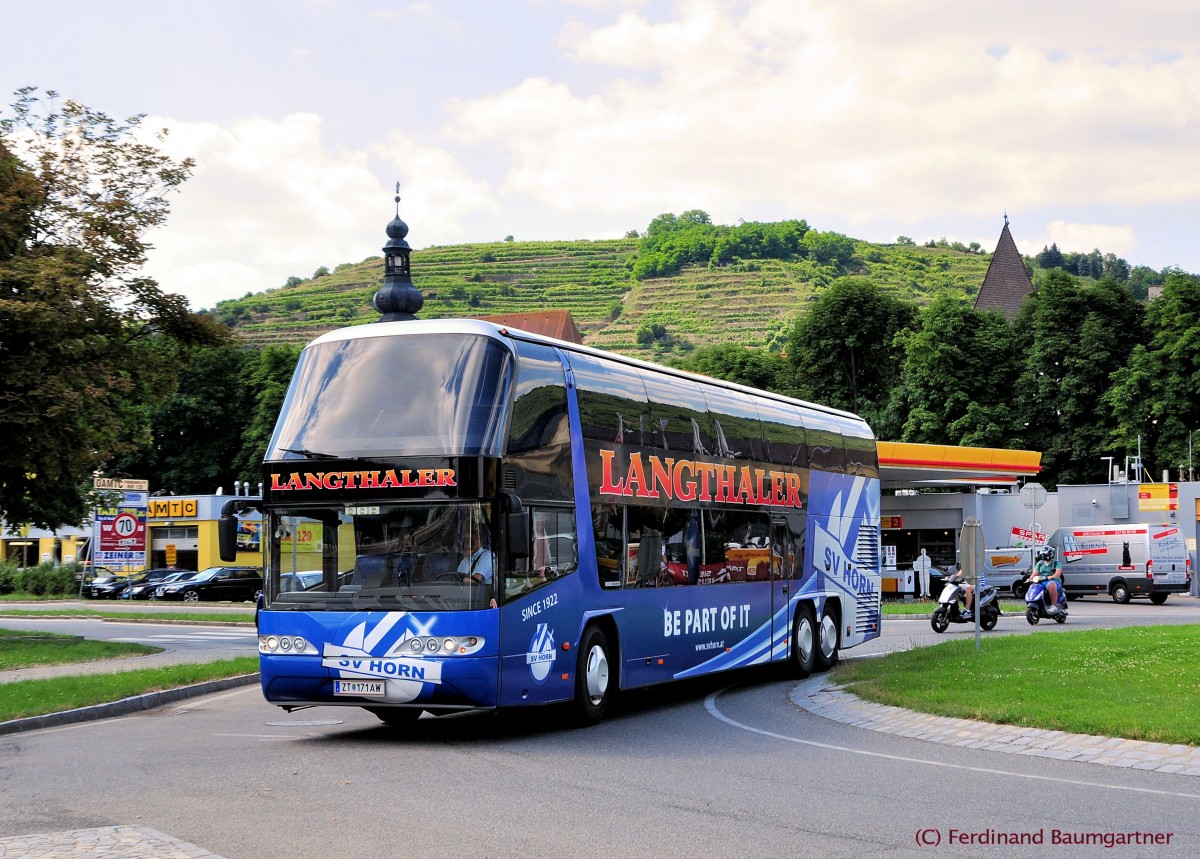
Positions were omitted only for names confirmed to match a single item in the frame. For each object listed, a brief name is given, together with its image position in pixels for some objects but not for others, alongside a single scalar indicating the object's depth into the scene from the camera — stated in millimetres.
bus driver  12477
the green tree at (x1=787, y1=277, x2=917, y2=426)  73188
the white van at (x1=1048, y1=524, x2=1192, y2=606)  45969
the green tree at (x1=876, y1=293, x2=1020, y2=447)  66625
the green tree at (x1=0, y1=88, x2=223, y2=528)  24828
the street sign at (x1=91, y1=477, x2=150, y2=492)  36312
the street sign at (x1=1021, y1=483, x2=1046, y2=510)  33469
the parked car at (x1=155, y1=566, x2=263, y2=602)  57188
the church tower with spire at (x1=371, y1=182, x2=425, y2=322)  52625
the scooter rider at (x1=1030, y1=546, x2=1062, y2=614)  31797
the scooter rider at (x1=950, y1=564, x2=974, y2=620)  29734
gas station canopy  47281
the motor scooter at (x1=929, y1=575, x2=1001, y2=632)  28984
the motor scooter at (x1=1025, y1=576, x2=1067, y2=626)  31578
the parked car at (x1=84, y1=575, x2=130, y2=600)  59250
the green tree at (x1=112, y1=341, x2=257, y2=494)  81312
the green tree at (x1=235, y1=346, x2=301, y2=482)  77500
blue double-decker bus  12477
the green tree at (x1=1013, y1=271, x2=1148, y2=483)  64312
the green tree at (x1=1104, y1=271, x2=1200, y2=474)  60375
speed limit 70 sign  35469
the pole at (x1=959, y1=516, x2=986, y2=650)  19203
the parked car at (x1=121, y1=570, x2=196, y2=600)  59188
